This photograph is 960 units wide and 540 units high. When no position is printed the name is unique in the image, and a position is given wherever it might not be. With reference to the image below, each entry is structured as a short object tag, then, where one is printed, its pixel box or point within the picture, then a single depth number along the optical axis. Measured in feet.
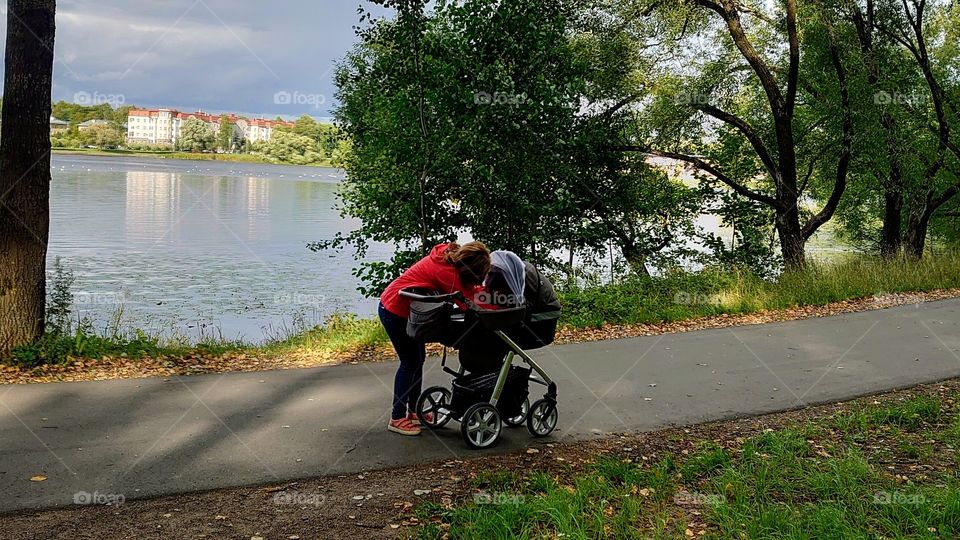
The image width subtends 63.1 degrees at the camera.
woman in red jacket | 19.39
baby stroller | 19.21
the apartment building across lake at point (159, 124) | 194.39
